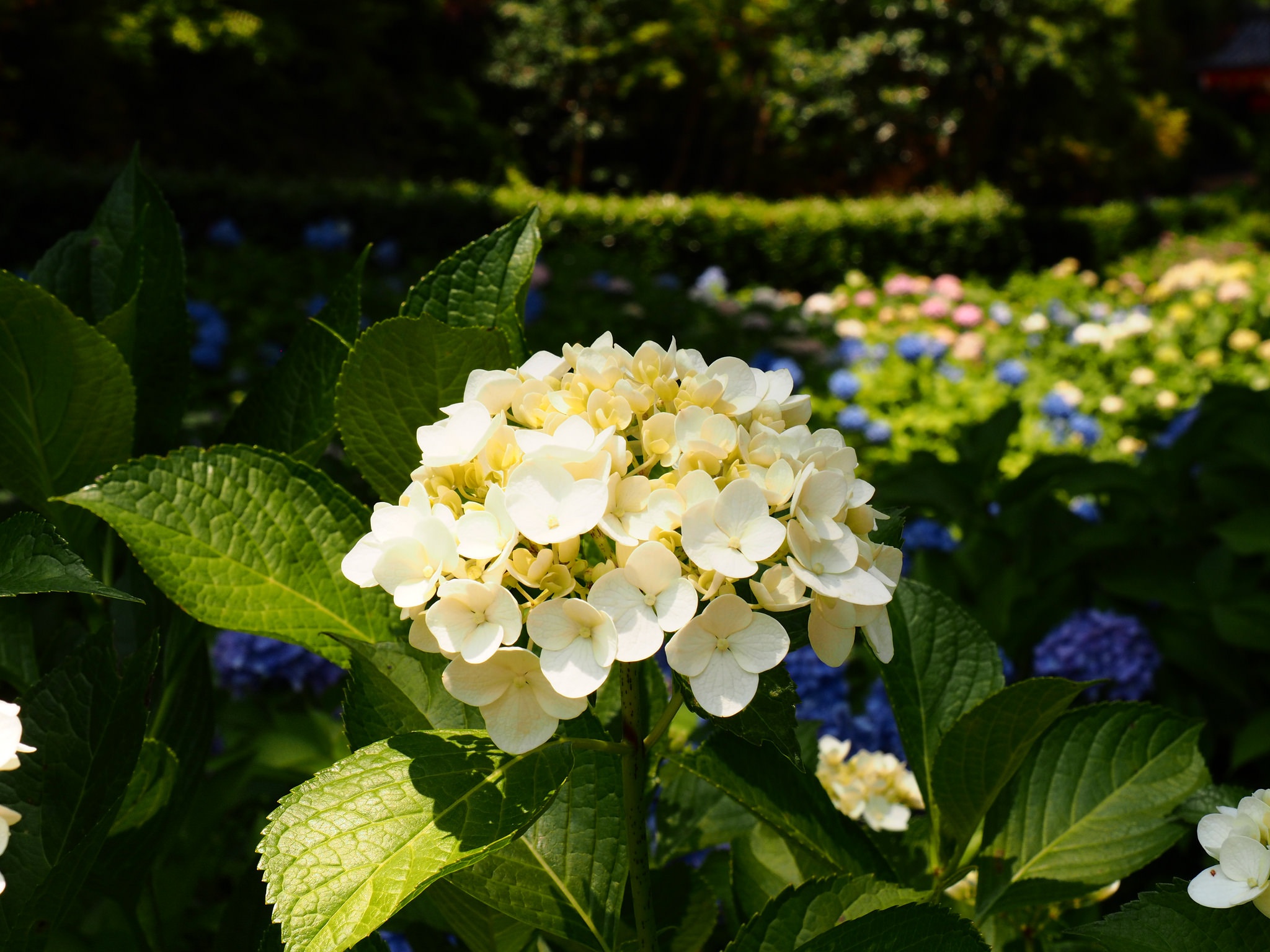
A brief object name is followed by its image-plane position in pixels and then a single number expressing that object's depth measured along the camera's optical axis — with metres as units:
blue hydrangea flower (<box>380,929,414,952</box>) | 0.95
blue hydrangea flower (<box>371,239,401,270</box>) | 6.00
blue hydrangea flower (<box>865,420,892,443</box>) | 4.39
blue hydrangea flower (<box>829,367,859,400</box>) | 4.77
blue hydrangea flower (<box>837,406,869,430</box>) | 4.45
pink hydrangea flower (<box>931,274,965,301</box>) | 6.76
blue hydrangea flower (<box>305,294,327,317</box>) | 4.66
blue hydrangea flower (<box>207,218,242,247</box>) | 5.84
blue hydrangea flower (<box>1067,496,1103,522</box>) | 2.24
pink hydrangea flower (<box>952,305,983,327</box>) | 6.21
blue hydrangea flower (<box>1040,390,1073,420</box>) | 4.34
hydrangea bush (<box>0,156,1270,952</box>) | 0.45
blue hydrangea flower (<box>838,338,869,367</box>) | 5.47
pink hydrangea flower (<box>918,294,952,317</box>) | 6.23
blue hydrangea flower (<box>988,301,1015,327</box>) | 5.92
